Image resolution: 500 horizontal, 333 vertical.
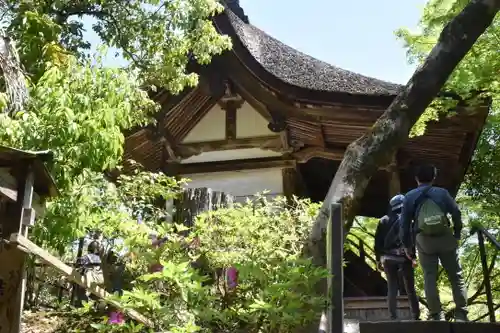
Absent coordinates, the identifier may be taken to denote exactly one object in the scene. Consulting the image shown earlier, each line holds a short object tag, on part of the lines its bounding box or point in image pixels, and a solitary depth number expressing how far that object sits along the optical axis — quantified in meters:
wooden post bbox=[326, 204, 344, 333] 3.51
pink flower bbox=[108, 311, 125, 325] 3.87
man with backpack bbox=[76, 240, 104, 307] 6.74
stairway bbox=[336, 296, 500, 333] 4.17
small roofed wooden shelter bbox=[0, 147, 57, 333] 3.61
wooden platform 6.75
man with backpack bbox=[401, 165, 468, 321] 4.70
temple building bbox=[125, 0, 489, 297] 8.25
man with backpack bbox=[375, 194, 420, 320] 5.54
